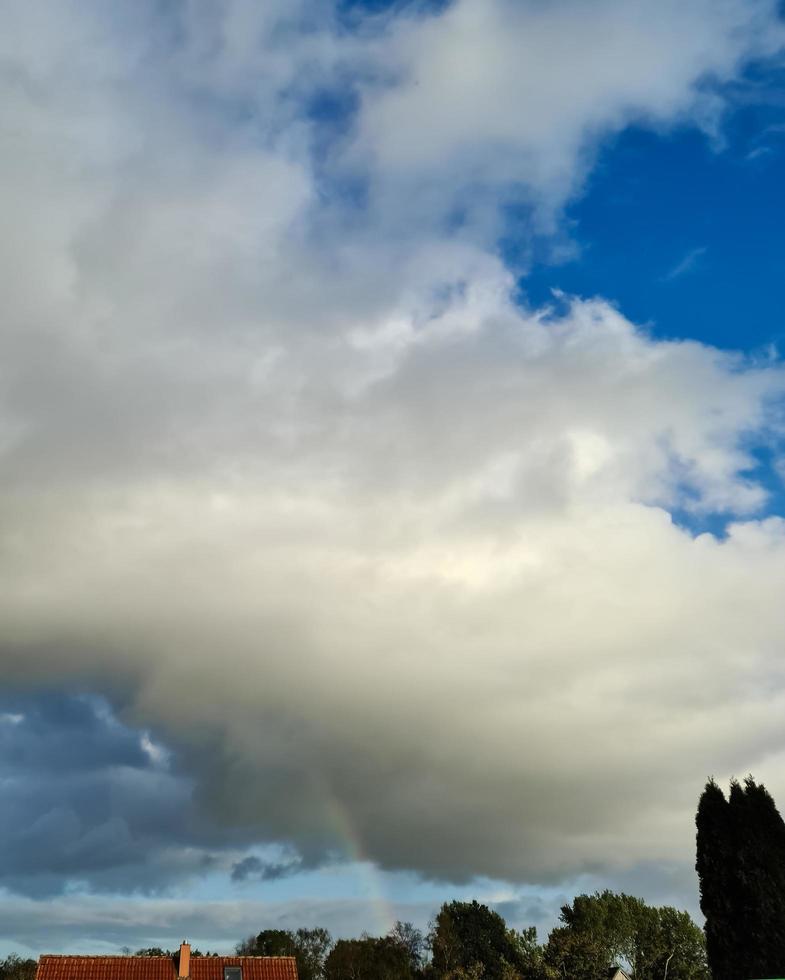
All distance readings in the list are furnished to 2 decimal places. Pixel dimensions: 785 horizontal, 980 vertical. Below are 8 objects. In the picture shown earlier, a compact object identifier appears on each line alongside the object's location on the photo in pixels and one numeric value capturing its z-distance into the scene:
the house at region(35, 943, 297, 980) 74.94
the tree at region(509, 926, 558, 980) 94.38
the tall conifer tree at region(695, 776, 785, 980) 62.78
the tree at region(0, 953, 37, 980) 133.38
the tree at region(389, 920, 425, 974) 137.88
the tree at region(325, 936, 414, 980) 124.31
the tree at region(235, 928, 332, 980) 141.38
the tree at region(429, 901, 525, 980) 121.12
